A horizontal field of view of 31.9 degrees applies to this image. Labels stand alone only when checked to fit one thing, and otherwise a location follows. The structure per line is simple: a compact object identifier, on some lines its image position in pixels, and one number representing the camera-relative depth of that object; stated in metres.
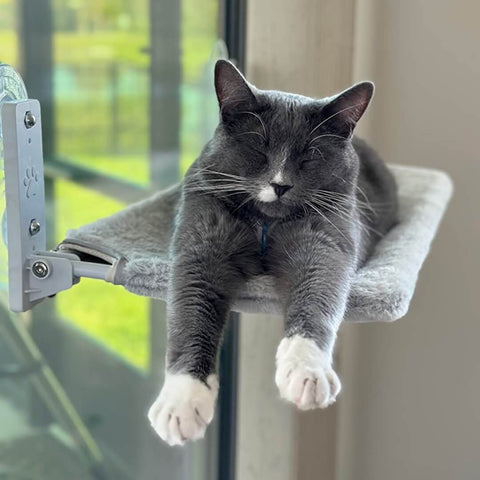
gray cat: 0.99
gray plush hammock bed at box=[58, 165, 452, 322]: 1.04
